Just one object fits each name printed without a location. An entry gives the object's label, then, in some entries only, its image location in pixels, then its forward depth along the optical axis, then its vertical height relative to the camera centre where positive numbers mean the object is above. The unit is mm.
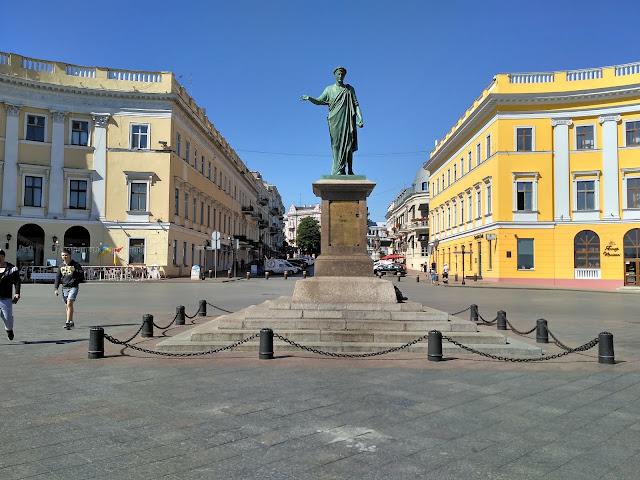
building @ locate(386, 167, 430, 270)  68812 +6302
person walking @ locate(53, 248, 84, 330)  10945 -426
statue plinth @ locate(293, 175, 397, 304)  10367 +283
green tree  112000 +6494
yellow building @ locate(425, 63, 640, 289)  33844 +6468
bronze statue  11875 +3570
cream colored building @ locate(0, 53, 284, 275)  33188 +7139
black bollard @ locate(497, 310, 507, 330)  11578 -1346
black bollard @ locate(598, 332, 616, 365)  7809 -1369
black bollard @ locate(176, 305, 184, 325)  11921 -1332
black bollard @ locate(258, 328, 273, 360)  7793 -1328
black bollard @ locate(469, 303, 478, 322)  12973 -1308
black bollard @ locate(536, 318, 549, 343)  9887 -1374
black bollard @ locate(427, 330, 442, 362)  7750 -1314
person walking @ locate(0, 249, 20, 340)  9109 -603
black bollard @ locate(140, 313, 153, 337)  9914 -1341
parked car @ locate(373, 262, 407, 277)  50594 -476
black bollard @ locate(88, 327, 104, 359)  7883 -1337
